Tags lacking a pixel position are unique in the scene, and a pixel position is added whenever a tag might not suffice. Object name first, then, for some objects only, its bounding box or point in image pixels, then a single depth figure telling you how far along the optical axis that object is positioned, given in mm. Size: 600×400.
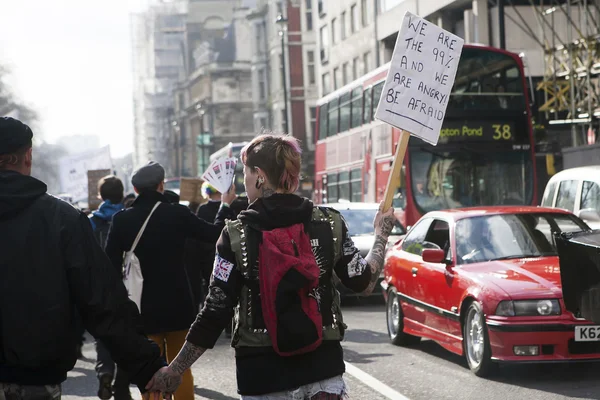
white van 15211
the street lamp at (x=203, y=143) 108606
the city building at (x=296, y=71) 79250
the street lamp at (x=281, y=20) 50769
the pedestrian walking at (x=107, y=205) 10570
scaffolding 28172
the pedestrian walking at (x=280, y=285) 4297
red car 9383
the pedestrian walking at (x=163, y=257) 7281
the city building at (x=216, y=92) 111438
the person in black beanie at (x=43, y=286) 4027
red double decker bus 21969
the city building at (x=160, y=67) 168875
